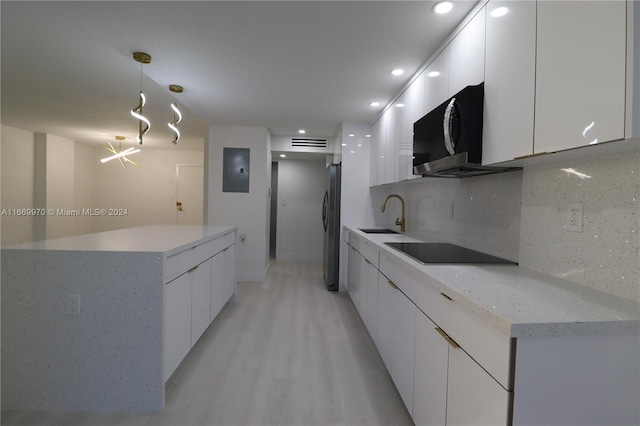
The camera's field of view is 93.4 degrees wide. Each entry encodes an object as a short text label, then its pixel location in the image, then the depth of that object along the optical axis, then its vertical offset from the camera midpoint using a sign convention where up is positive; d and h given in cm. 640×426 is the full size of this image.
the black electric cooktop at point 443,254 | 163 -26
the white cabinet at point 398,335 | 158 -75
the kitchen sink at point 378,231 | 347 -25
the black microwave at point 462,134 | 151 +41
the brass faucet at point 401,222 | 326 -13
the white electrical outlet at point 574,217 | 124 -1
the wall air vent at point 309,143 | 517 +113
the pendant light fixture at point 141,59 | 230 +114
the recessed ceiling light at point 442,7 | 163 +113
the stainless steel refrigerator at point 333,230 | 409 -29
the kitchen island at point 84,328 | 167 -69
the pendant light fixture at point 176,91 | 285 +115
